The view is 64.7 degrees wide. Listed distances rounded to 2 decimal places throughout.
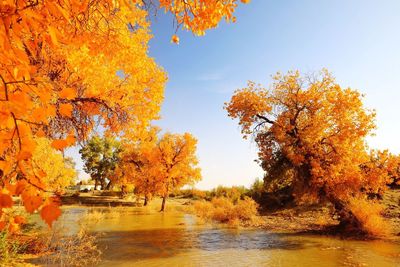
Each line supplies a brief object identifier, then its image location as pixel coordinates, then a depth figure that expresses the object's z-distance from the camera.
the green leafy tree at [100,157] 59.25
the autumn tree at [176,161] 32.47
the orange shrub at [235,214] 21.48
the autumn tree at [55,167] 16.66
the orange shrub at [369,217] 15.28
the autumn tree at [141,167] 32.69
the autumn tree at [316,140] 16.20
